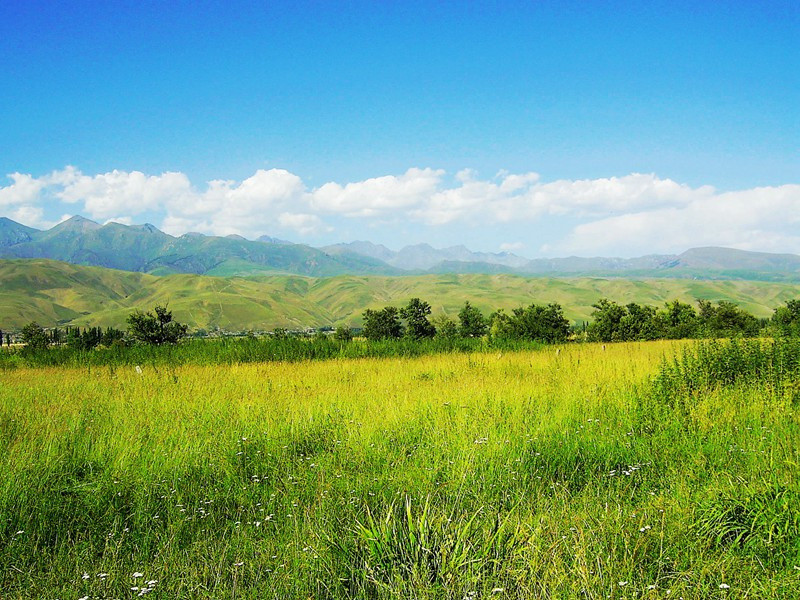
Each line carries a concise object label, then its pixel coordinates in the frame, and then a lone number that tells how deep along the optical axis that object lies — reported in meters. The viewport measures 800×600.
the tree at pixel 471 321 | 58.09
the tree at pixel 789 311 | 35.41
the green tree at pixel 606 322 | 39.28
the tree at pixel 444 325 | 70.16
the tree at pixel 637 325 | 38.31
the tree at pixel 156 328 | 34.55
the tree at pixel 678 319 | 36.22
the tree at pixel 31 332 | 44.69
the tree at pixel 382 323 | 53.06
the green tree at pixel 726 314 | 35.75
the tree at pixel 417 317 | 51.44
